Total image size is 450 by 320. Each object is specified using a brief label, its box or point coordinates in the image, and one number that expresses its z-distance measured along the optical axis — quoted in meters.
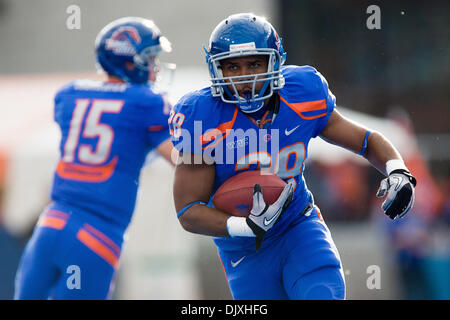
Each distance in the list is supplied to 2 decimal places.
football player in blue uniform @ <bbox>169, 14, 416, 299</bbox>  6.12
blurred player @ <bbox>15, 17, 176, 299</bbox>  7.77
